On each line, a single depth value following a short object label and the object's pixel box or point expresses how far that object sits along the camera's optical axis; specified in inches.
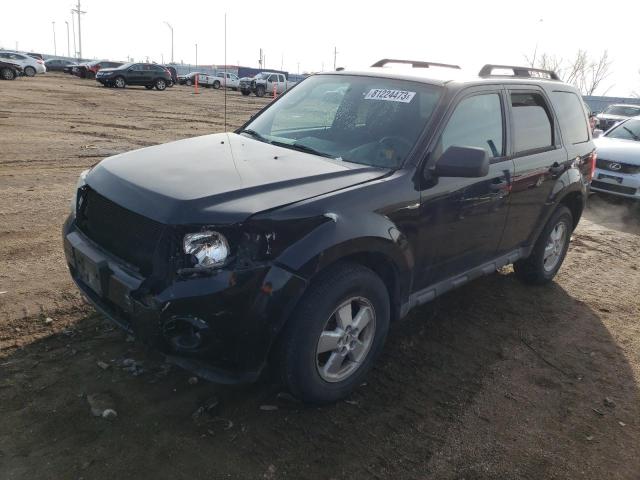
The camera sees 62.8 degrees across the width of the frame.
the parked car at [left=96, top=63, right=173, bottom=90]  1230.3
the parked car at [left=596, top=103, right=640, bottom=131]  762.2
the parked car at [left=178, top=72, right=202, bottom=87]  1860.9
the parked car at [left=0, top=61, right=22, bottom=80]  1170.0
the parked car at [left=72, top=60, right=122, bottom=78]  1561.4
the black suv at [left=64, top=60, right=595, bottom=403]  100.3
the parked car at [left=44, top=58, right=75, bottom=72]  1915.6
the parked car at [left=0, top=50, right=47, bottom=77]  1301.1
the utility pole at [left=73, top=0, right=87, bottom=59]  3346.5
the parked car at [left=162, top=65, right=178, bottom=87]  1646.2
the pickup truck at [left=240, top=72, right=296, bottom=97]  1489.9
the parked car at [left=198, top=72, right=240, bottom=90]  1696.6
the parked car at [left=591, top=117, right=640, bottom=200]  342.6
